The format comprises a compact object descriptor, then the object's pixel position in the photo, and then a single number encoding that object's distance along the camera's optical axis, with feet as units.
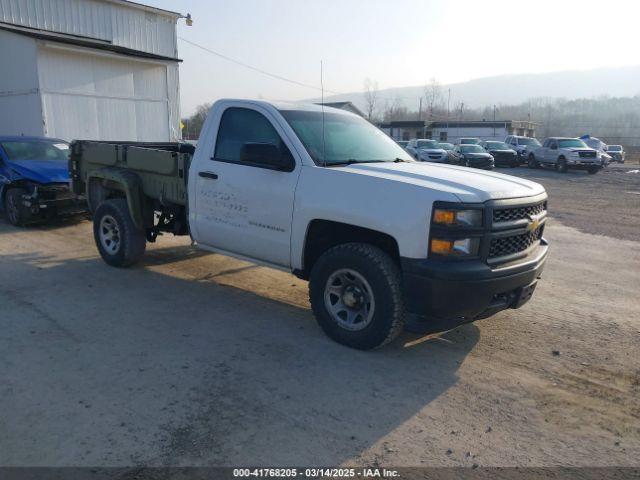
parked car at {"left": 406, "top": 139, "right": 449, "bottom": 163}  96.84
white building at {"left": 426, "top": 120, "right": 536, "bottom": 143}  203.10
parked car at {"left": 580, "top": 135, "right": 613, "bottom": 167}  127.03
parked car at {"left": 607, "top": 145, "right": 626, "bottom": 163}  135.74
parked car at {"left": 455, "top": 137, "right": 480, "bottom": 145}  122.93
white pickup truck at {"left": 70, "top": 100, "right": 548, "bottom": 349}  12.72
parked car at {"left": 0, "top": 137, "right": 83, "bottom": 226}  30.12
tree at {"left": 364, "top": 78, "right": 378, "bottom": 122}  290.17
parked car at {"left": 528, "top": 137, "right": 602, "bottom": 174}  90.48
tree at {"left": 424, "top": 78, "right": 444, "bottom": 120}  344.69
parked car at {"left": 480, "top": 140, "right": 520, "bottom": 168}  107.14
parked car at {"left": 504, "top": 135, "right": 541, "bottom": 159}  106.22
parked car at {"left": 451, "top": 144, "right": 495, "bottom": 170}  94.32
